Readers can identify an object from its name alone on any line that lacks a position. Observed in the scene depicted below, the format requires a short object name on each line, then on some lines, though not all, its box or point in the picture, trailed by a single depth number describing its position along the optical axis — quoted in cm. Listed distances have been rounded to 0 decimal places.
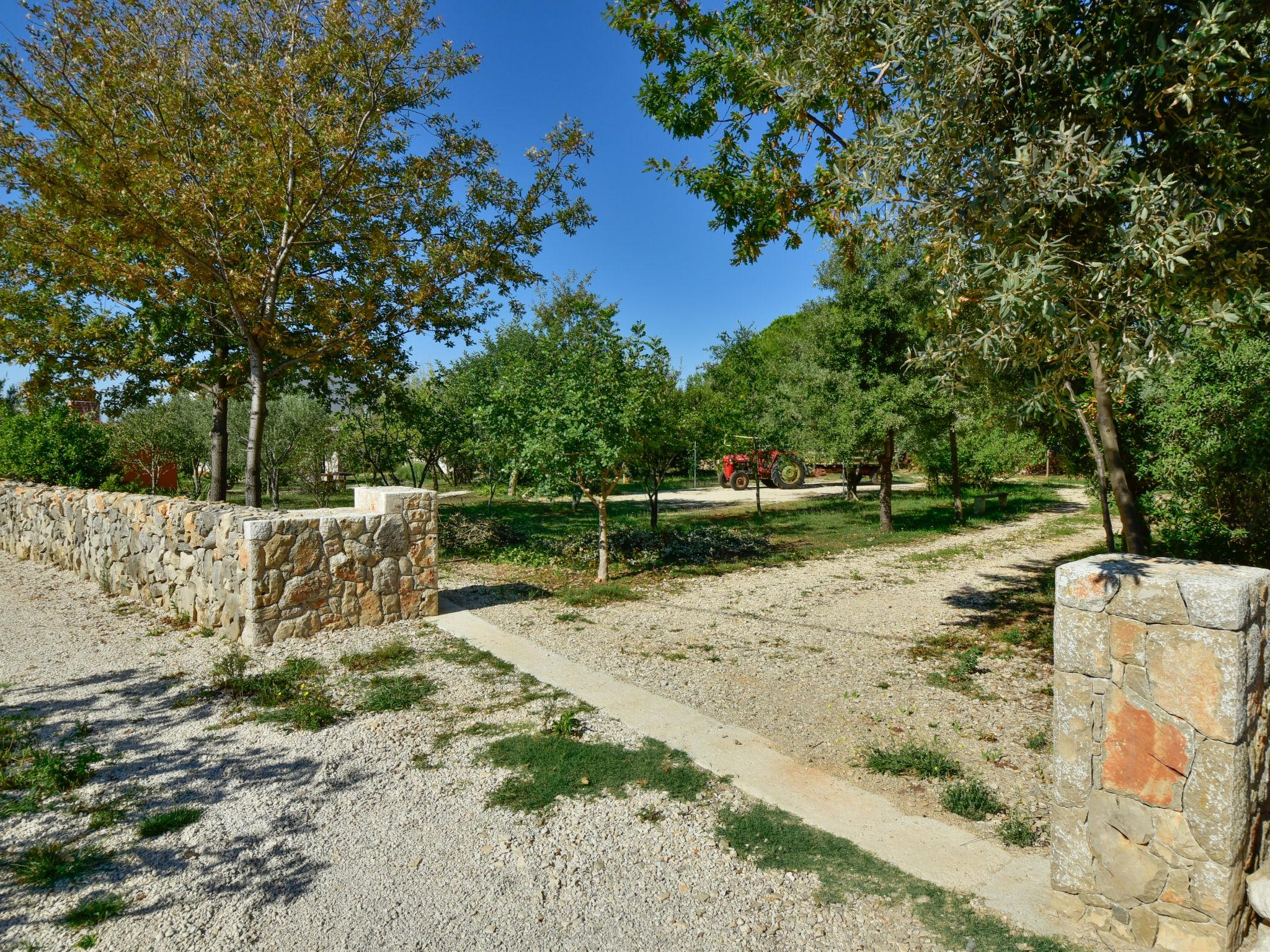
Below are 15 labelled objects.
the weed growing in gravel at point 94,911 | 263
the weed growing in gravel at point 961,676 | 533
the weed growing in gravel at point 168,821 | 325
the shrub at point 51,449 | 1294
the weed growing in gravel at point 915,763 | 380
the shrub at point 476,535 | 1223
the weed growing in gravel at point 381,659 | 568
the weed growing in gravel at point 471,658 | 561
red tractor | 2547
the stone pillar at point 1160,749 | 226
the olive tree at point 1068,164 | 331
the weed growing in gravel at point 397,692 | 481
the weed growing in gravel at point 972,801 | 338
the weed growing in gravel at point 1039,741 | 416
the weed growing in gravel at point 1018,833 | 311
